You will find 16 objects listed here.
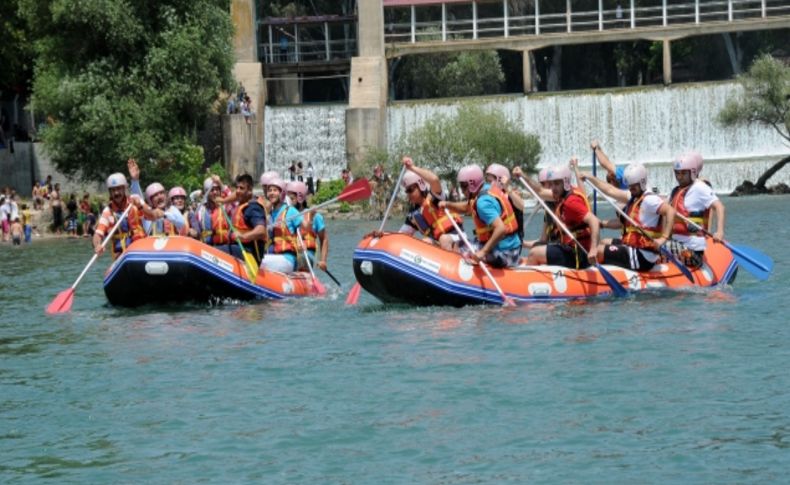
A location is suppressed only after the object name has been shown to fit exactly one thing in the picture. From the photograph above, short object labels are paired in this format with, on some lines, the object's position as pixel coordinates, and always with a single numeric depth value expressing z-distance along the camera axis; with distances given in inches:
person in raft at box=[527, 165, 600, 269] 765.9
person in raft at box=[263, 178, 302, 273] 853.2
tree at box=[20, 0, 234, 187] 1808.6
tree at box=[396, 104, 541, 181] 2075.5
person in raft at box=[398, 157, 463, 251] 779.4
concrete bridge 2380.7
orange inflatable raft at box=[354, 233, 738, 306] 755.4
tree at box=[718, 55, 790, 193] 2204.7
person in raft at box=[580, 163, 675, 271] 770.2
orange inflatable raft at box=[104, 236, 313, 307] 802.8
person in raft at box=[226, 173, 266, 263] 833.5
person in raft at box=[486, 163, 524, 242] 768.9
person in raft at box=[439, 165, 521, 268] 752.3
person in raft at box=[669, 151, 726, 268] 795.4
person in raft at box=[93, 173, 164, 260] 829.8
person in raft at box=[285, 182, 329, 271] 865.5
